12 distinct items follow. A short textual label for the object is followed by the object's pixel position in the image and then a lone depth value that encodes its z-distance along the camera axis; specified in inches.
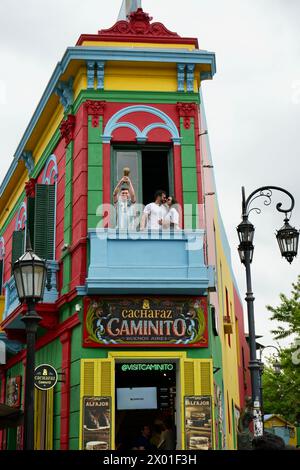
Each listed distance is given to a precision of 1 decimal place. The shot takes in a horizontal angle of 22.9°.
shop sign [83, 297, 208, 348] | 576.4
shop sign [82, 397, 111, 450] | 552.4
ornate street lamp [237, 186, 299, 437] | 510.8
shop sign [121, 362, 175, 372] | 577.9
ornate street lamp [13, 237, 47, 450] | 400.2
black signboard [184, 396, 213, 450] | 560.4
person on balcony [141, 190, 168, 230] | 606.9
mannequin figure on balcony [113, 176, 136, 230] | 603.5
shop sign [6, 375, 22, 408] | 824.3
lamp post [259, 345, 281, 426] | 1211.8
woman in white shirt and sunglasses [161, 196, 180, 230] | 602.0
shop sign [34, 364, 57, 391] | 546.6
